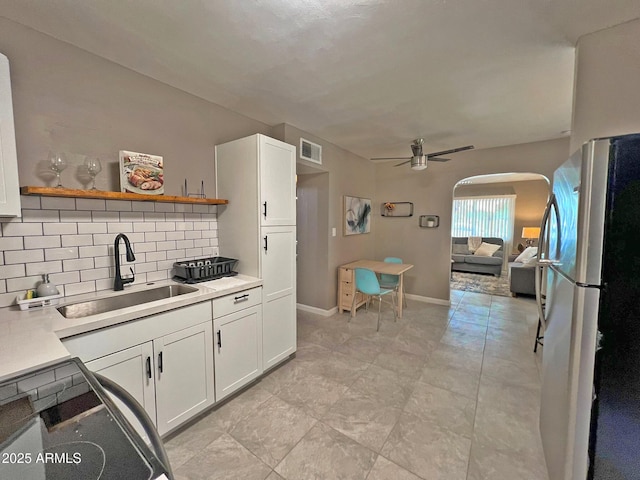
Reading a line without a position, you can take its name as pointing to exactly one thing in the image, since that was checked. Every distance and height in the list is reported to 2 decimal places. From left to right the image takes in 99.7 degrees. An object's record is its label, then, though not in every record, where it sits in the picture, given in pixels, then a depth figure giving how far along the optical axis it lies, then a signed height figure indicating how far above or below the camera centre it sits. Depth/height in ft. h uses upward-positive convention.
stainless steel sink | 5.34 -1.69
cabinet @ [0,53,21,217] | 4.07 +1.08
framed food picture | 5.81 +1.10
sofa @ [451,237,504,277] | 21.02 -2.90
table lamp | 20.30 -0.71
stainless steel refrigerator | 3.09 -1.11
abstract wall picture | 13.20 +0.41
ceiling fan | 10.68 +2.61
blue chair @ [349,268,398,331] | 10.81 -2.42
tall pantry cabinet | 7.21 +0.05
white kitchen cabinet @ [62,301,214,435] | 4.46 -2.53
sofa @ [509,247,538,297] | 14.92 -3.13
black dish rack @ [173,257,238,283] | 6.71 -1.19
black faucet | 5.73 -0.70
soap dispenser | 4.96 -1.24
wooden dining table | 11.89 -2.04
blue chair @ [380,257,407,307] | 12.56 -2.74
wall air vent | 10.32 +2.86
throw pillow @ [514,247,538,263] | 16.66 -1.99
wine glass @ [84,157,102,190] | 5.37 +1.14
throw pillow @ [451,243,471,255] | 23.67 -2.29
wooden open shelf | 4.71 +0.56
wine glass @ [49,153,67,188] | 4.98 +1.11
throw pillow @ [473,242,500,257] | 22.17 -2.15
